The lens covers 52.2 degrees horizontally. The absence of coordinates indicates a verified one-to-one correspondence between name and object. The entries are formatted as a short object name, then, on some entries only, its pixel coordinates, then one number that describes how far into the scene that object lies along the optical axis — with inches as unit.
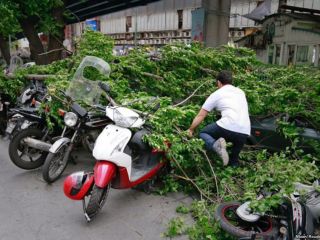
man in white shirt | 170.2
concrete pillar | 442.6
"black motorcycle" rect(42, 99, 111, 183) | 177.2
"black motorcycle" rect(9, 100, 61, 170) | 191.6
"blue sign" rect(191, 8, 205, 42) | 442.6
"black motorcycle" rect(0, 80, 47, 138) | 205.9
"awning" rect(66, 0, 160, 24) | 546.6
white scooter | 142.6
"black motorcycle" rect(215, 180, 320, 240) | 117.7
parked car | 210.1
